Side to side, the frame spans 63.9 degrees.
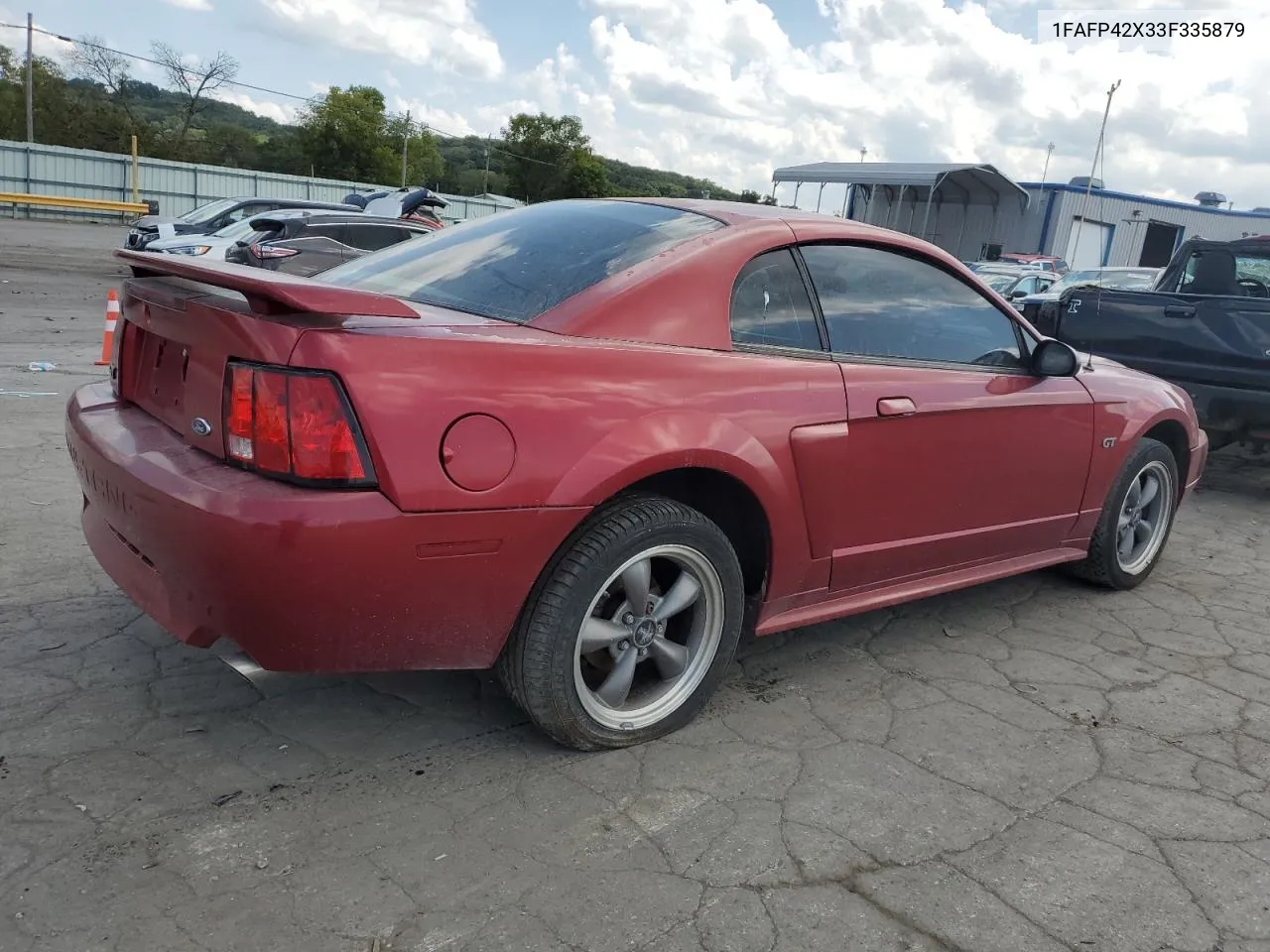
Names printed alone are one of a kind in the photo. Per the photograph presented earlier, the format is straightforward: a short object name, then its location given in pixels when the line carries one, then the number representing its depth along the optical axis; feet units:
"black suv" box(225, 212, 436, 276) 38.55
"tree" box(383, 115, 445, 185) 269.23
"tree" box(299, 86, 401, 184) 253.85
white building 103.71
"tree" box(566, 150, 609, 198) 283.18
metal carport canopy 98.22
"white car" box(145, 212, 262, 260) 48.44
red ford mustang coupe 7.47
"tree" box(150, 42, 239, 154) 205.46
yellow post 114.73
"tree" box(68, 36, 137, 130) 192.24
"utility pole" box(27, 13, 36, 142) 144.14
